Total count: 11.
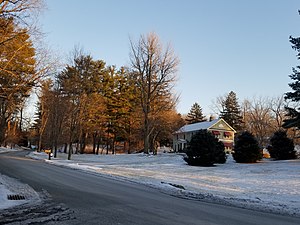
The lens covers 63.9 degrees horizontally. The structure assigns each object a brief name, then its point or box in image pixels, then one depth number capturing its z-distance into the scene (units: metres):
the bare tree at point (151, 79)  33.38
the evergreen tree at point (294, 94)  19.69
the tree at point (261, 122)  52.12
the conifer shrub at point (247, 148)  22.28
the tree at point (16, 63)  11.52
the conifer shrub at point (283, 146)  24.13
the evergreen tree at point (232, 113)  61.08
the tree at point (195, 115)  66.85
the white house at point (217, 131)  48.41
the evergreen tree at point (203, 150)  21.53
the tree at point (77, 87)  30.21
